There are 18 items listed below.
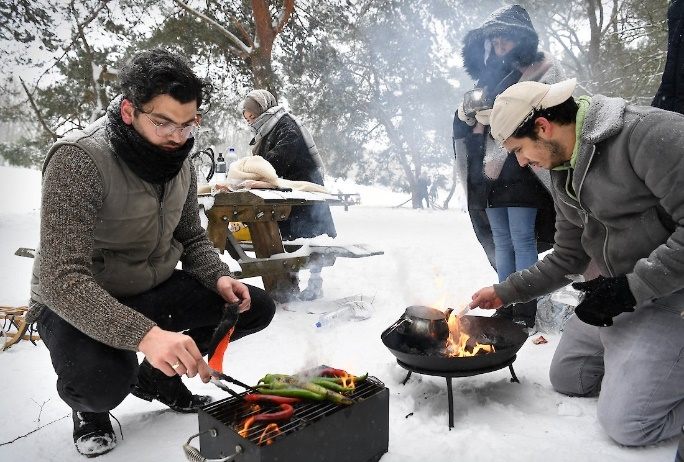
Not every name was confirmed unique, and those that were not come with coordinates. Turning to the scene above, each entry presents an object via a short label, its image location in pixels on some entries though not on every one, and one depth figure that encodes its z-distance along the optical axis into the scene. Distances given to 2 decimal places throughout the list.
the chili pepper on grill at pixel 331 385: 1.96
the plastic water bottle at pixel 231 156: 5.87
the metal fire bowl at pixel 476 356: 2.36
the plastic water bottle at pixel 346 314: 4.17
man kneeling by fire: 2.05
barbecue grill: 1.60
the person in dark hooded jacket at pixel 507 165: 3.60
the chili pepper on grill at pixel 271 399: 1.86
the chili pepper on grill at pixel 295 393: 1.87
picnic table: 4.09
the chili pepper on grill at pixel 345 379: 2.01
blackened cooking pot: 2.62
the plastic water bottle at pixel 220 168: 5.02
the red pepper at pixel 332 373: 2.10
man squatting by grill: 1.80
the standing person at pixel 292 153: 5.09
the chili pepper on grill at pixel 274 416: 1.72
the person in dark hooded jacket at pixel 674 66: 3.00
